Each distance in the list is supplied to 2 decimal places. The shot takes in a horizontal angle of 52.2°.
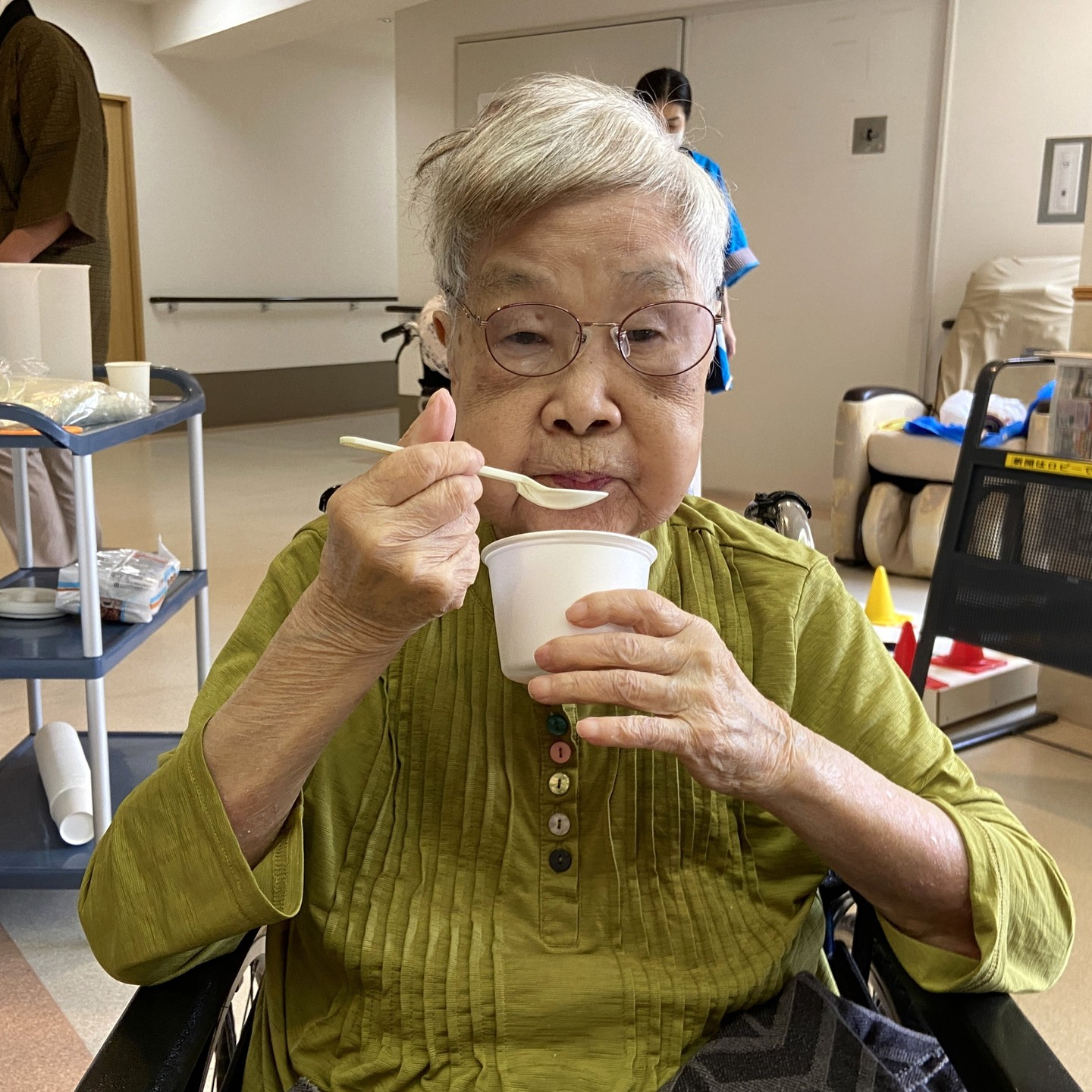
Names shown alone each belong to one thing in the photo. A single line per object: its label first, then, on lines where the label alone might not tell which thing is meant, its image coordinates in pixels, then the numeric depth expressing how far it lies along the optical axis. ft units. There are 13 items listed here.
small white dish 7.54
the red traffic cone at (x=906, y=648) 10.63
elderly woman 2.97
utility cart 6.64
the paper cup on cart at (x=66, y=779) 7.30
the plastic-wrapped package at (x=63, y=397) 6.73
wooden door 28.19
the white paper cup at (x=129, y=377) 7.77
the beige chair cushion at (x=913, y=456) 15.67
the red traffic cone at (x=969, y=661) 11.32
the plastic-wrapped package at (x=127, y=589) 7.52
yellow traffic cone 12.04
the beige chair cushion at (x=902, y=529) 15.92
